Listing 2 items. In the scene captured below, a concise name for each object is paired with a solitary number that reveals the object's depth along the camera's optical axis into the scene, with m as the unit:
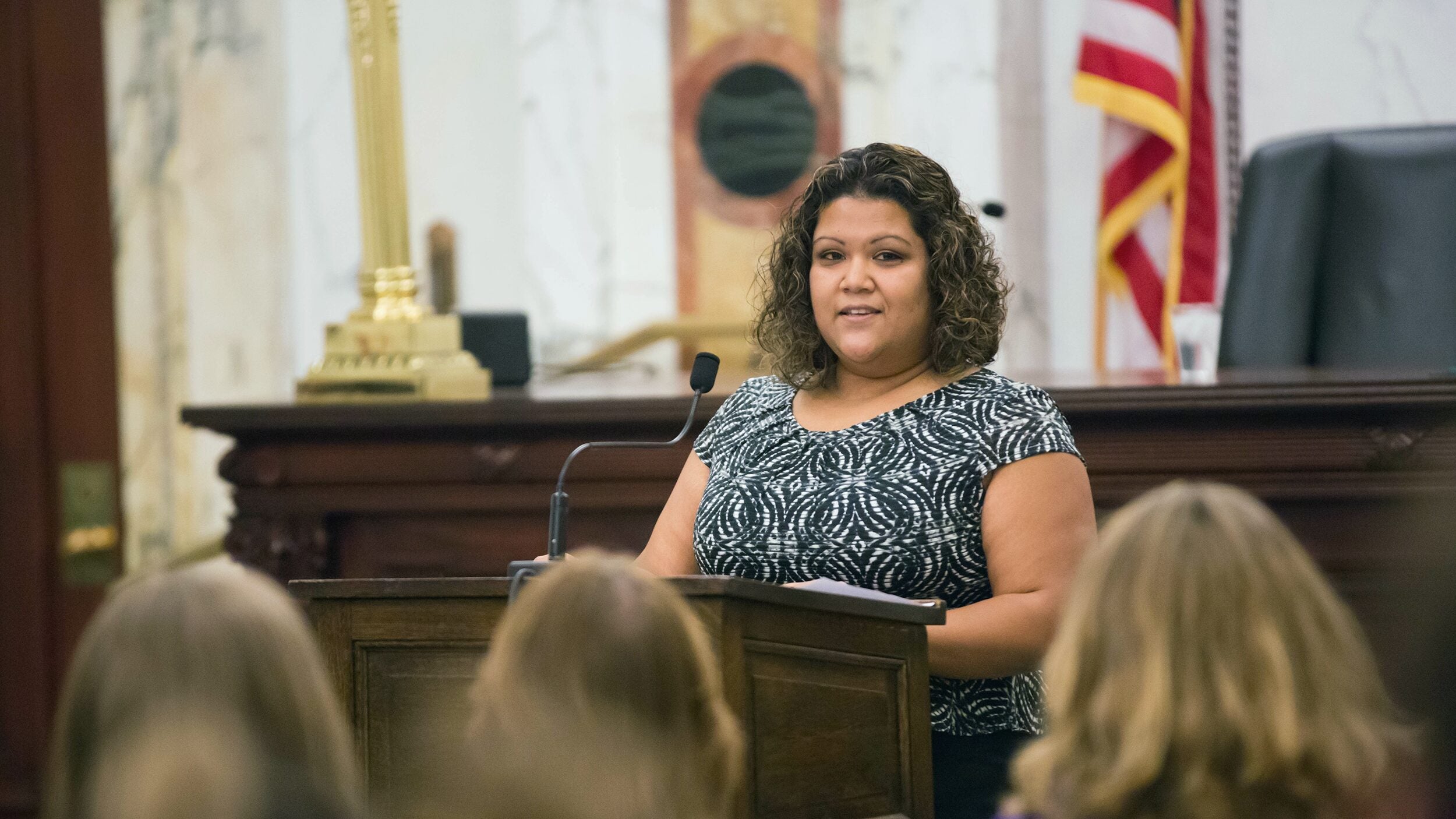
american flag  11.62
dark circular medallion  12.77
